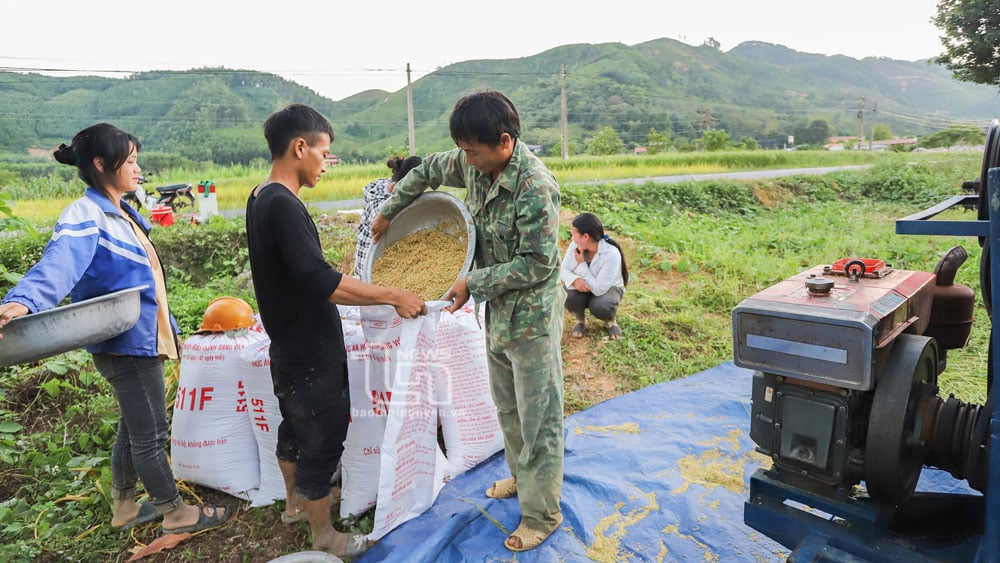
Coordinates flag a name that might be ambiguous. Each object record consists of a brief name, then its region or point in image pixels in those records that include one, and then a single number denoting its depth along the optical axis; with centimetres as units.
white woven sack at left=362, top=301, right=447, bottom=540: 221
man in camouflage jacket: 199
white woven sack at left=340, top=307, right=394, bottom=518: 252
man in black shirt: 195
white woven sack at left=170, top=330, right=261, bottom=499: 262
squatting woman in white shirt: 452
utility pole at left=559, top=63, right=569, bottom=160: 2536
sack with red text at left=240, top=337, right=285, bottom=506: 258
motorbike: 933
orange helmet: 268
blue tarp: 221
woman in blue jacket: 208
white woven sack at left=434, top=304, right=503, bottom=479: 277
